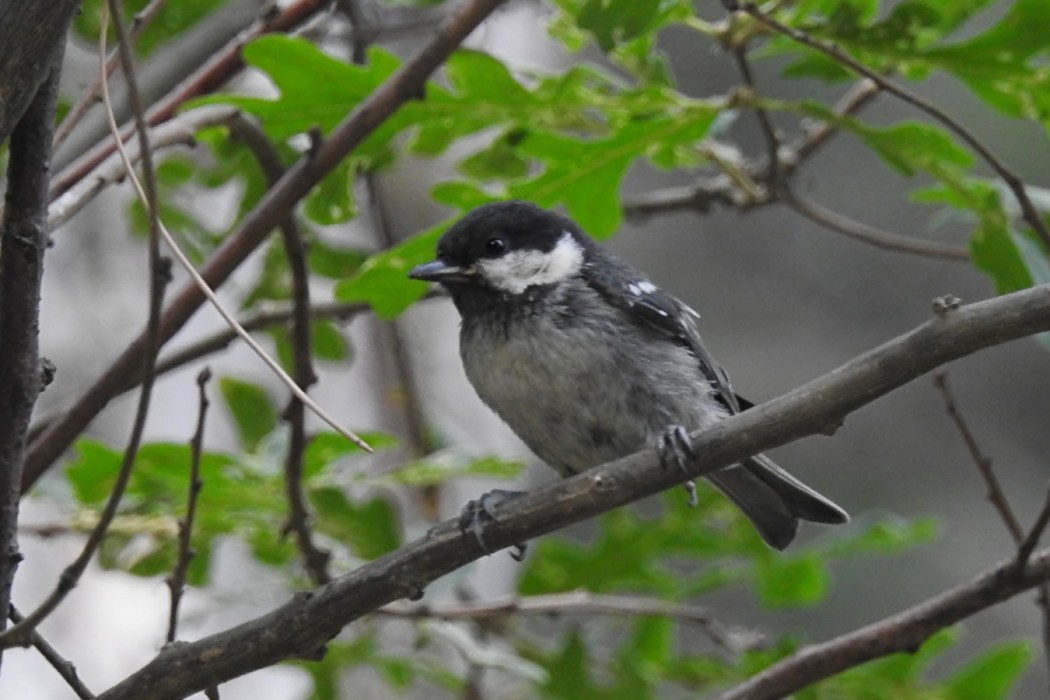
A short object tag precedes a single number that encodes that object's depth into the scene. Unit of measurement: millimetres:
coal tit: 6223
